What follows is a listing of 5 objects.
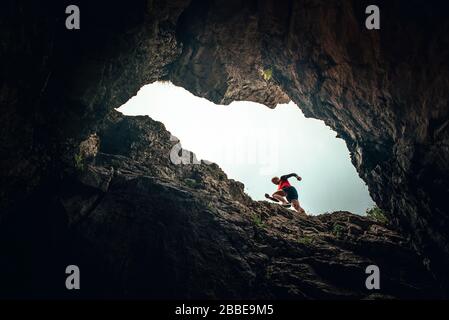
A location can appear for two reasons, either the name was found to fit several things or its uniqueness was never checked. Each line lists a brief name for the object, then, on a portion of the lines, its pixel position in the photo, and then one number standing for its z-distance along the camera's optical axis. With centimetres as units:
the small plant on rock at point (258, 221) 1599
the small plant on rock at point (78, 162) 1576
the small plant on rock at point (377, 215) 1853
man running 2044
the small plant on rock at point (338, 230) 1686
